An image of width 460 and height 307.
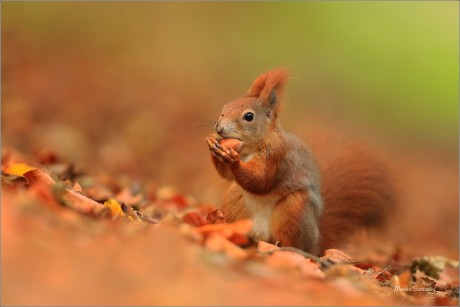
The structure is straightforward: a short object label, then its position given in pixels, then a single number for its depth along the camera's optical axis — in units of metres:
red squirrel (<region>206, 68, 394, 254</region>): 5.93
